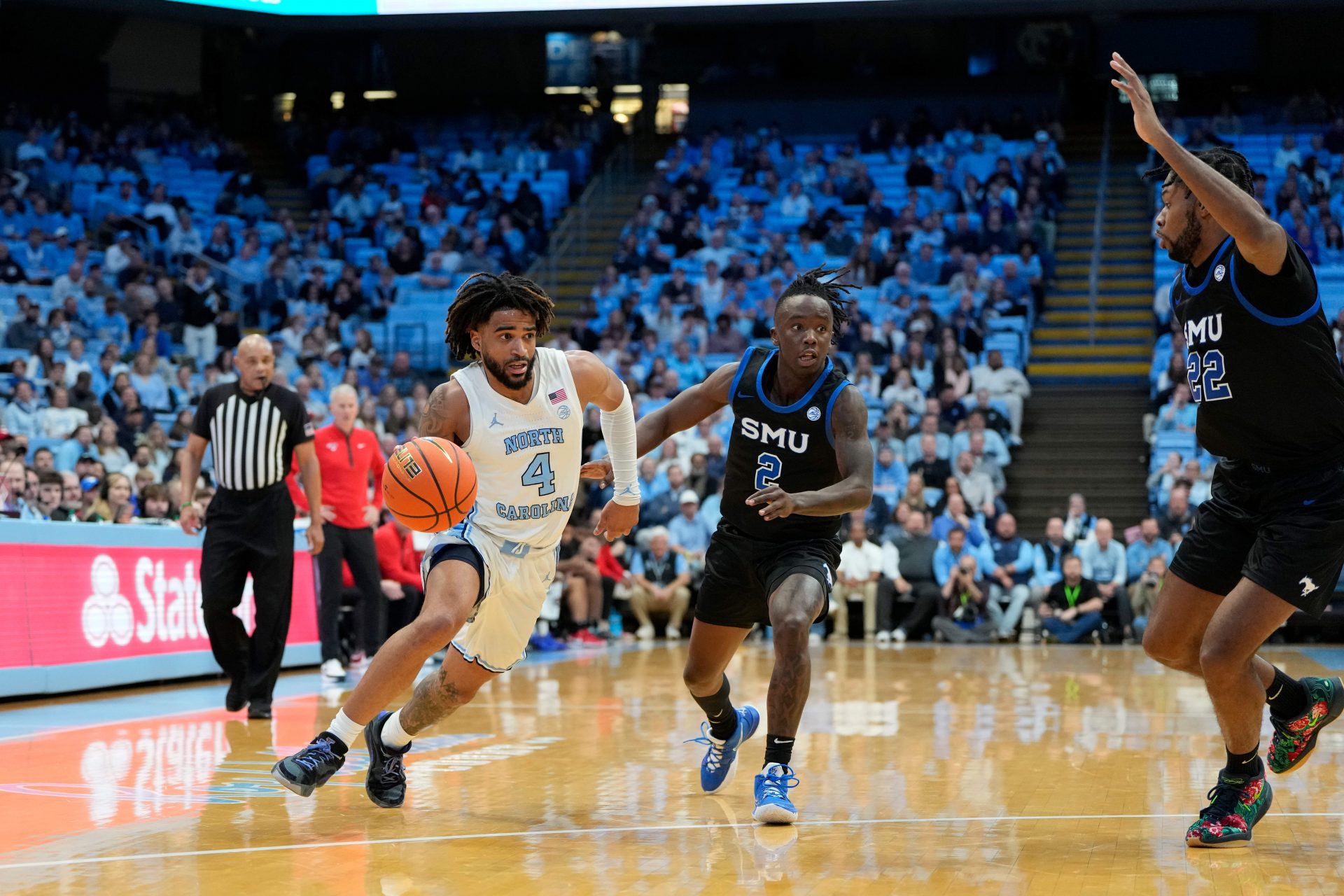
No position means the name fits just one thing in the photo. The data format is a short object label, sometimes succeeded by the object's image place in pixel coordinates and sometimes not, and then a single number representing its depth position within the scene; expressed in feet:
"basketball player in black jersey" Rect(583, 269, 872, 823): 18.93
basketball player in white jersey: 18.58
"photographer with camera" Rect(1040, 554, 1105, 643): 52.03
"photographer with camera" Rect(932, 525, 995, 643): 52.85
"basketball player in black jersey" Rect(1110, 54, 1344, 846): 16.22
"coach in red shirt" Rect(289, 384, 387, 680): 36.22
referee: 28.14
